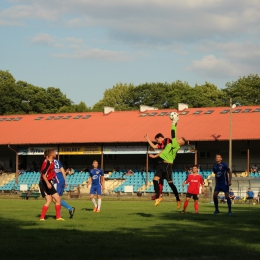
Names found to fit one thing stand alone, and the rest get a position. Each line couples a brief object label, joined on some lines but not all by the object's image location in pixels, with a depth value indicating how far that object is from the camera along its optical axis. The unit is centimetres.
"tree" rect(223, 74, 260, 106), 10512
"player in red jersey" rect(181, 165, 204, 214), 2434
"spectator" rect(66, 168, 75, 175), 6422
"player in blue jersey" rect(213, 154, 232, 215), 2298
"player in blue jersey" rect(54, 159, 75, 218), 1895
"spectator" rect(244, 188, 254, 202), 4538
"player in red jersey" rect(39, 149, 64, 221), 1764
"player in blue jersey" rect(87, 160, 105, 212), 2534
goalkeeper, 1909
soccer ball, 1875
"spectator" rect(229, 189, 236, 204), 4543
